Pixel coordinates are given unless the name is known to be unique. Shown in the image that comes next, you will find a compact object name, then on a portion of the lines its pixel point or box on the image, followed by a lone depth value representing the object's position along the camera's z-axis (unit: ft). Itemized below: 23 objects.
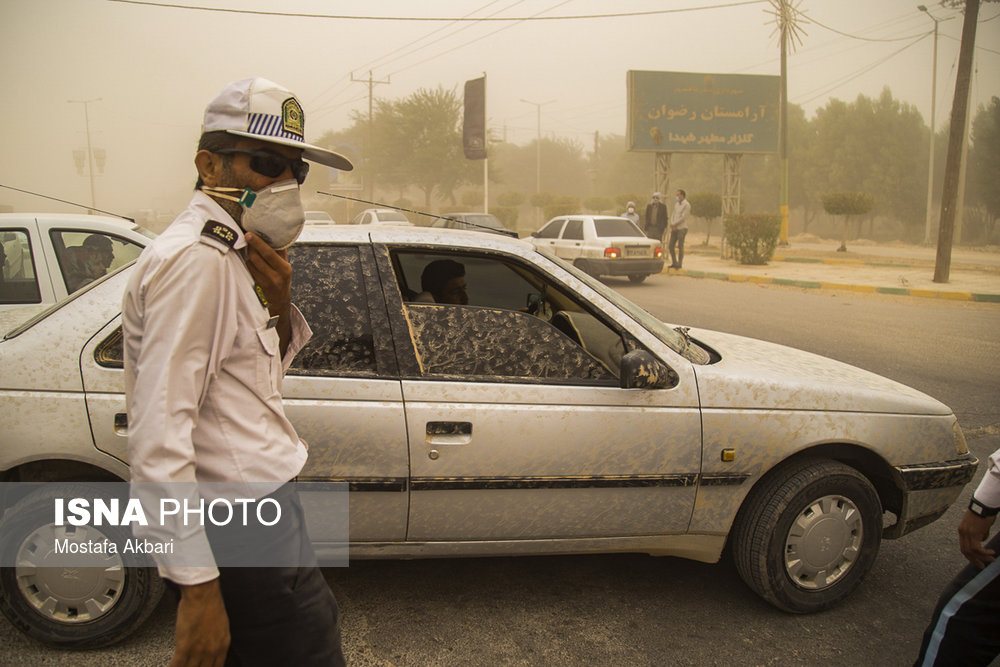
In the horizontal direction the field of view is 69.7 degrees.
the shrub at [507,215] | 139.95
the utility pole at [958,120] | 48.16
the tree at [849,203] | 80.79
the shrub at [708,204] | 100.53
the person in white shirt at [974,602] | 6.05
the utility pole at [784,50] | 85.25
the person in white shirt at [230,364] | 4.34
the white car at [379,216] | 77.53
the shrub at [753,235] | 65.05
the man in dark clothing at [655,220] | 65.62
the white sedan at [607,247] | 51.62
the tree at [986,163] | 116.26
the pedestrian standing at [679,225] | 63.62
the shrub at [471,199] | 187.93
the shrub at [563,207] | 135.03
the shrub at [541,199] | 178.91
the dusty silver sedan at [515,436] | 8.34
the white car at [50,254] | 18.06
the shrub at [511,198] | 181.57
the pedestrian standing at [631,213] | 62.05
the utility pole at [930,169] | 104.99
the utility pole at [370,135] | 175.79
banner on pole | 102.78
